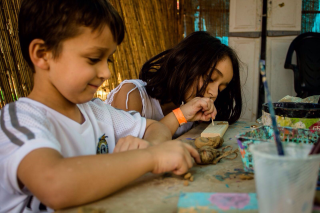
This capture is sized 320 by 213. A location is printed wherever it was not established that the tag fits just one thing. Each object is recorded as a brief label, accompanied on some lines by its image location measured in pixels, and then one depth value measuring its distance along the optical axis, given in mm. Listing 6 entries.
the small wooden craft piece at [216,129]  1270
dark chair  3713
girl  1567
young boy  642
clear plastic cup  440
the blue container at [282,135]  827
